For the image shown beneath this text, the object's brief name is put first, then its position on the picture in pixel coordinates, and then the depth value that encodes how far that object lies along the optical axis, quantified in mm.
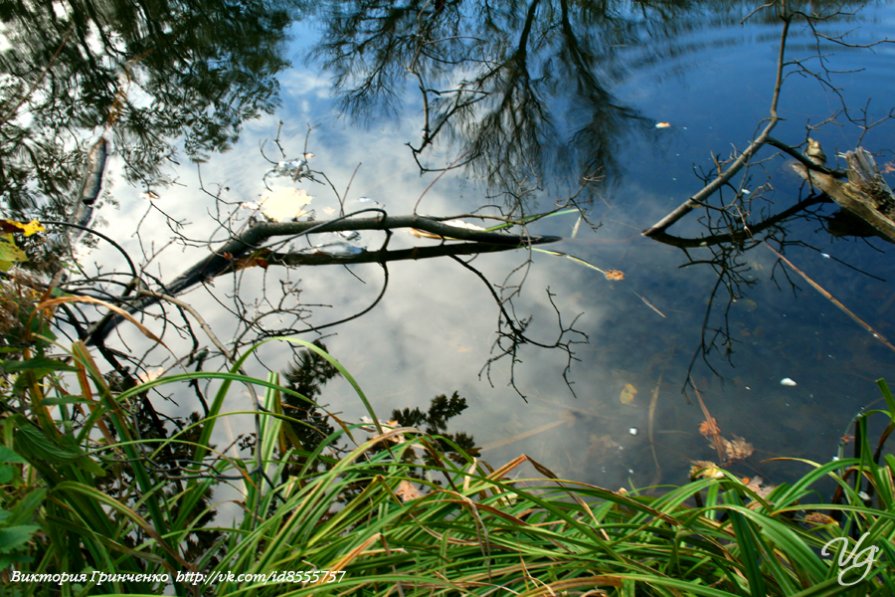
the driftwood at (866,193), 3391
